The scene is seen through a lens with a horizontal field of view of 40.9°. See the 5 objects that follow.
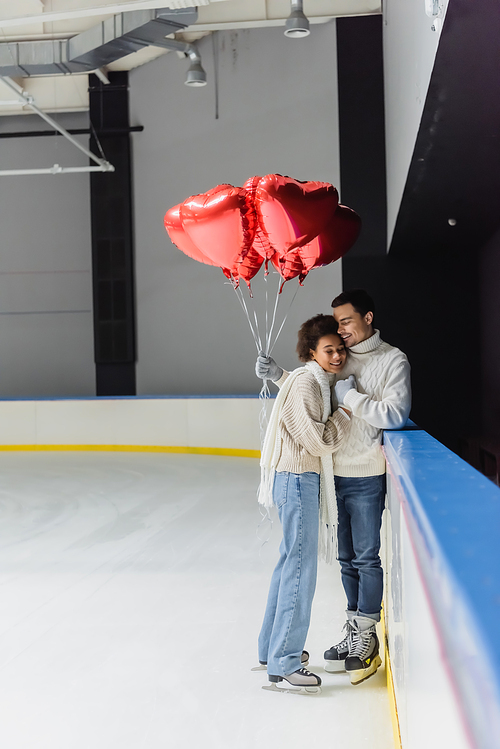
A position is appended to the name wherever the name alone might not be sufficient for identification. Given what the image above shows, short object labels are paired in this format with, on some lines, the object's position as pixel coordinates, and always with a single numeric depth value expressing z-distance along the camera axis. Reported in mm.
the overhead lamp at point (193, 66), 8828
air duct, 7388
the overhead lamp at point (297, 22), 7043
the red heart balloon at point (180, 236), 3334
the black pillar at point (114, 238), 10516
